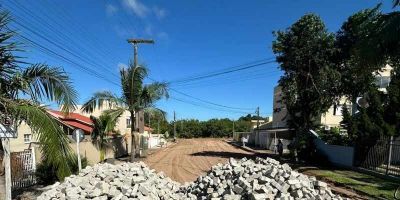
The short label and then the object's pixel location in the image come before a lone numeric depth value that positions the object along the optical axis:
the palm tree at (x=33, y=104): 8.80
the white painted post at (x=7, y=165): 9.29
